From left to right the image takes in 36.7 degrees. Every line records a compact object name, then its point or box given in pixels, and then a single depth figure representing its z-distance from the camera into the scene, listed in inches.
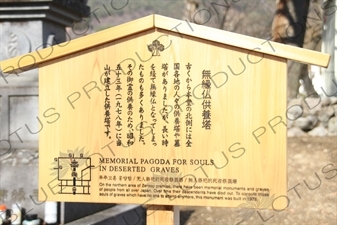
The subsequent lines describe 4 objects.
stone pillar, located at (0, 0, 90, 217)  179.8
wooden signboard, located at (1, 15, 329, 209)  105.6
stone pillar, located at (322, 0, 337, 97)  317.1
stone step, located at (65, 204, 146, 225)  179.3
